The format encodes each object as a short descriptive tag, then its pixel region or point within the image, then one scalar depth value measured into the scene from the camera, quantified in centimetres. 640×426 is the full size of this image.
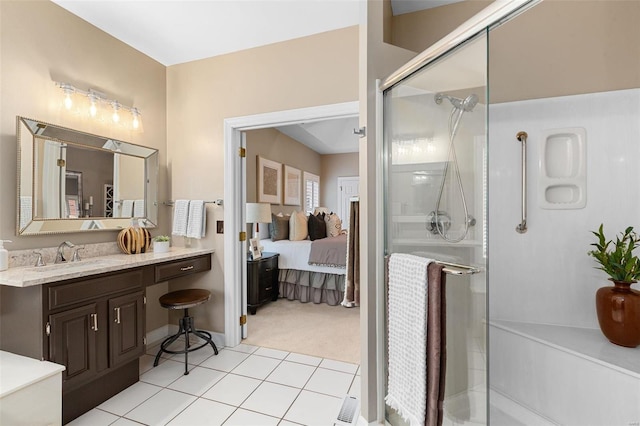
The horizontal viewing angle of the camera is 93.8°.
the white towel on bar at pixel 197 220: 283
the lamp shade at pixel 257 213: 378
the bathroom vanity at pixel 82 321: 166
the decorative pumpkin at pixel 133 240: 254
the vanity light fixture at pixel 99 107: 220
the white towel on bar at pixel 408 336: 124
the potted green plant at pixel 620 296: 164
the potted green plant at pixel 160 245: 264
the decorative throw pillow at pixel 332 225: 485
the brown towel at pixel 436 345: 120
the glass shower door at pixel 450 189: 121
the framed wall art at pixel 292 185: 540
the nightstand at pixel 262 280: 366
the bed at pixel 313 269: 389
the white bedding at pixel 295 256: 396
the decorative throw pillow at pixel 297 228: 459
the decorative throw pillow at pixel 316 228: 466
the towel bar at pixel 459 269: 120
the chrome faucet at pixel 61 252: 210
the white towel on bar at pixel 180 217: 288
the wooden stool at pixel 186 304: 237
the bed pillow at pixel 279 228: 453
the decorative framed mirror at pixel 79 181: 197
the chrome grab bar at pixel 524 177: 214
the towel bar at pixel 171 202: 280
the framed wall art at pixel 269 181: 452
